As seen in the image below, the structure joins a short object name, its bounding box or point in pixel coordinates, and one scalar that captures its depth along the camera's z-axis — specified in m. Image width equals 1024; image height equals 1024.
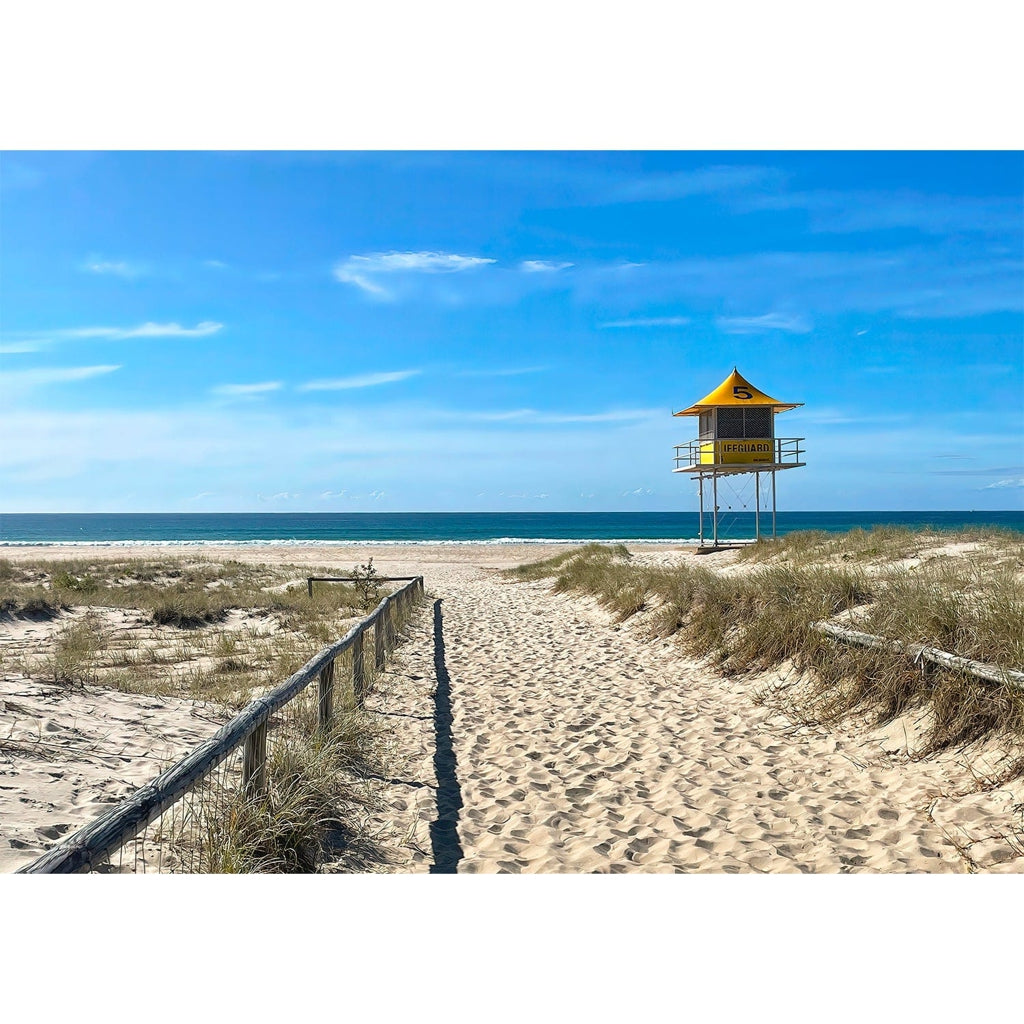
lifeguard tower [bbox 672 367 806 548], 29.30
